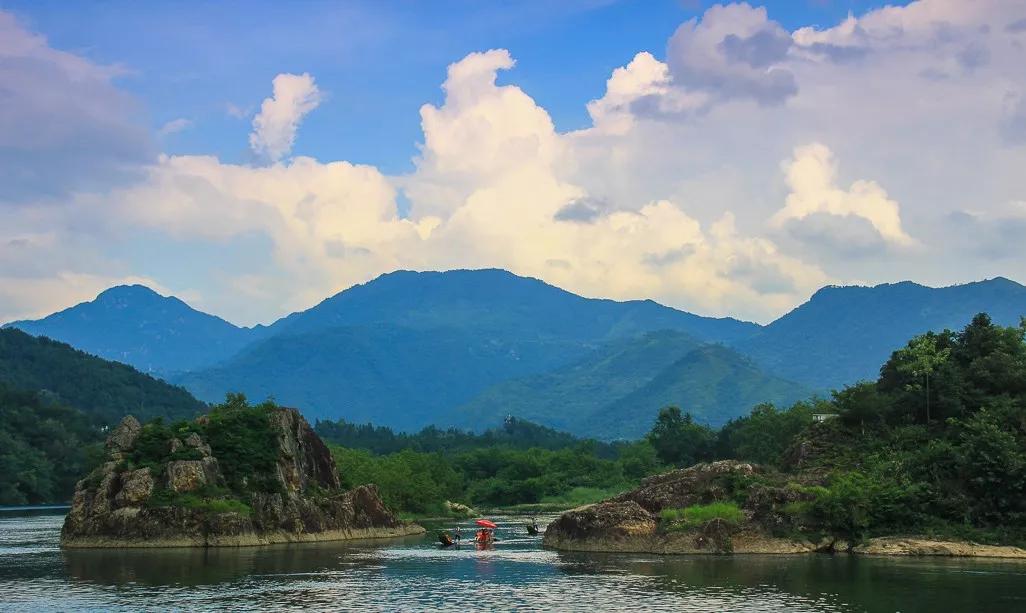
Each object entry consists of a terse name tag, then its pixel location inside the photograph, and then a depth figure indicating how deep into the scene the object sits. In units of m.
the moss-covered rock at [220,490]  90.81
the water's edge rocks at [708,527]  80.75
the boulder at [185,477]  92.19
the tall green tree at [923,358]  93.12
